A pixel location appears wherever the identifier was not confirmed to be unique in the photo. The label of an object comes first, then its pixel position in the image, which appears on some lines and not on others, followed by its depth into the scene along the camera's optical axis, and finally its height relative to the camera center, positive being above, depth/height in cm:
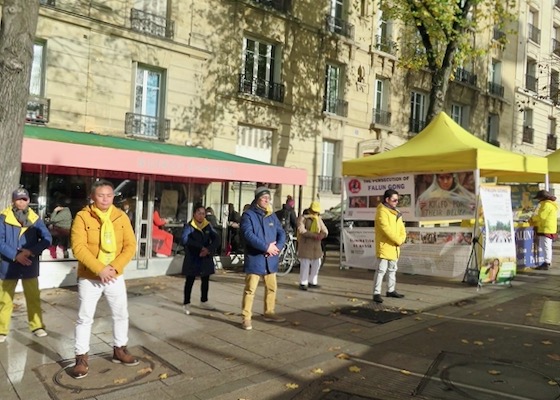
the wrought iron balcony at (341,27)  1914 +747
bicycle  1049 -100
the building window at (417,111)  2264 +504
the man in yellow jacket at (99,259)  425 -49
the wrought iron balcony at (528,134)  3027 +559
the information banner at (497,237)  876 -27
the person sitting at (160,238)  1029 -69
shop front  833 +48
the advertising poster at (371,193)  1034 +50
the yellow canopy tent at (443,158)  889 +119
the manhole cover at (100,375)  400 -153
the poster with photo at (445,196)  923 +47
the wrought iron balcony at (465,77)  2497 +748
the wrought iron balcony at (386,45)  2084 +738
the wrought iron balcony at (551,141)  3241 +556
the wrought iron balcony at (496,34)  2704 +1056
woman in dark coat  672 -57
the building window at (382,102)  2114 +504
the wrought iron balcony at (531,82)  3017 +881
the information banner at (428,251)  912 -64
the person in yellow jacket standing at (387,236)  729 -28
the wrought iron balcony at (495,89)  2734 +753
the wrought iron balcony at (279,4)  1717 +739
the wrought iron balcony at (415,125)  2247 +433
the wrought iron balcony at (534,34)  2982 +1171
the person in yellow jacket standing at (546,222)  1110 +5
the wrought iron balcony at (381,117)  2089 +430
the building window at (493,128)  2788 +538
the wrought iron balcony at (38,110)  1185 +220
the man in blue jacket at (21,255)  523 -60
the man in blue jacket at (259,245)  586 -41
